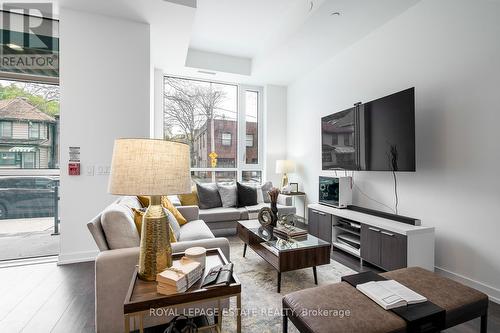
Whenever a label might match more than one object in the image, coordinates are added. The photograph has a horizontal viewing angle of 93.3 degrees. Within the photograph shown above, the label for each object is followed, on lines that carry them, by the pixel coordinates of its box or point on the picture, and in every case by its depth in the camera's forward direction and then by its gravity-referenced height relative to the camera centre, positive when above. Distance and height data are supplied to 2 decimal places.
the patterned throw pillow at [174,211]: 2.59 -0.52
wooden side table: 1.09 -0.63
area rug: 1.73 -1.14
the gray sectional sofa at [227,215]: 3.67 -0.77
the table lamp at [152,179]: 1.13 -0.06
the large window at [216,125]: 4.96 +0.91
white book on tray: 1.28 -0.72
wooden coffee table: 2.11 -0.80
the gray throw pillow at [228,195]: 4.12 -0.50
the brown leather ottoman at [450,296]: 1.30 -0.75
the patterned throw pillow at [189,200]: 3.83 -0.54
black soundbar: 2.48 -0.56
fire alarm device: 2.88 -0.03
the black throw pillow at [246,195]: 4.21 -0.51
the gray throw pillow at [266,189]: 4.61 -0.44
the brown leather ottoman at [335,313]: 1.13 -0.76
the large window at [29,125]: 3.10 +0.56
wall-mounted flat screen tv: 2.51 +0.40
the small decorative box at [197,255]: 1.36 -0.51
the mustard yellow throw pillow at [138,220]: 1.79 -0.41
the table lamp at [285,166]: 4.96 +0.02
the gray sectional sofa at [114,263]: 1.49 -0.61
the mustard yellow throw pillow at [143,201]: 2.39 -0.35
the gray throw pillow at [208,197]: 3.97 -0.51
